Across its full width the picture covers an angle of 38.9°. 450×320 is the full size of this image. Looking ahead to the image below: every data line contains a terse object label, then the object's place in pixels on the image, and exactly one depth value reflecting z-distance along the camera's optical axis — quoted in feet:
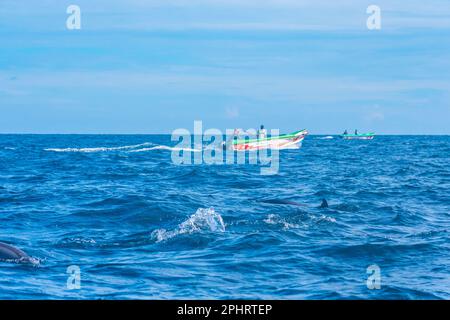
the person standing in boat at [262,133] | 312.50
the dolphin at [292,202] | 89.25
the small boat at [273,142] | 305.94
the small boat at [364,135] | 633.24
